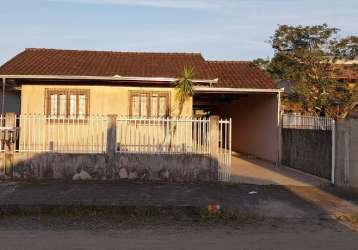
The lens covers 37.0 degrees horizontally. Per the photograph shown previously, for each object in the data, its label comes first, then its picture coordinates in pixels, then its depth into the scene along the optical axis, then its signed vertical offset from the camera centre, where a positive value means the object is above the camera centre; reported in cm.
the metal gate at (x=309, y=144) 1537 -39
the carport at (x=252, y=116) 2053 +70
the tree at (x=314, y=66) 2430 +318
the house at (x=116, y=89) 1537 +150
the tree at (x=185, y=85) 1810 +156
